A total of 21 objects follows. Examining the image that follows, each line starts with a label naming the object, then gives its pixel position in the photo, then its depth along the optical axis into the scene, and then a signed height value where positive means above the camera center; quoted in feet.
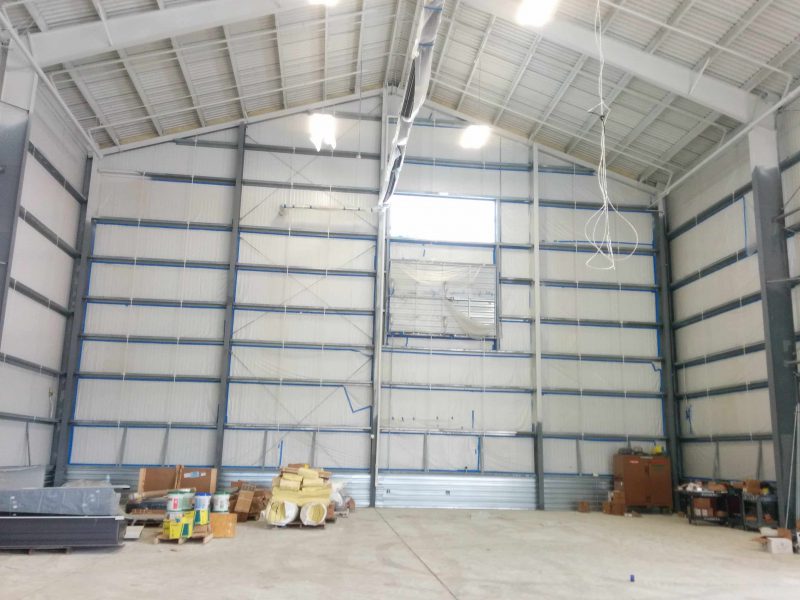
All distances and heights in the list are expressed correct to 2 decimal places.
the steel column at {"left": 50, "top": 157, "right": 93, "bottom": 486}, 55.83 +6.16
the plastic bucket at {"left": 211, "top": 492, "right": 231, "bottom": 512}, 42.19 -4.79
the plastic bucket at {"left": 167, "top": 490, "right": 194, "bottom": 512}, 36.63 -4.13
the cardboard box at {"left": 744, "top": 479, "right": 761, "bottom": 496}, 47.72 -3.17
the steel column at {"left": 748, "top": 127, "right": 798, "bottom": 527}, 45.21 +9.76
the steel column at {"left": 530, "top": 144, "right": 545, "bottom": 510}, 60.39 +8.43
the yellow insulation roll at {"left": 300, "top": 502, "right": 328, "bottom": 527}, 43.63 -5.51
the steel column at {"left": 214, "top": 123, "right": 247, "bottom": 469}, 58.03 +11.54
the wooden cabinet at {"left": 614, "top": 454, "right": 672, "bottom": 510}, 58.23 -3.60
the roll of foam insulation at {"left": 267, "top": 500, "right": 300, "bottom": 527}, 43.75 -5.49
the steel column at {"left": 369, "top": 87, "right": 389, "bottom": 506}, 58.85 +8.15
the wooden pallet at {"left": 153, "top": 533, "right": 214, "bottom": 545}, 36.44 -6.12
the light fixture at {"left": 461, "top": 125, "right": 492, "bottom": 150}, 54.90 +24.39
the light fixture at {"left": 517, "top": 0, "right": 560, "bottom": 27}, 41.19 +26.17
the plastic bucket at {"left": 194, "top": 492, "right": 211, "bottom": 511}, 37.32 -4.21
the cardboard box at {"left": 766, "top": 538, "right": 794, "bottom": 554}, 37.58 -5.75
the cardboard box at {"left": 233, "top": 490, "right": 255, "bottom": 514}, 47.14 -5.26
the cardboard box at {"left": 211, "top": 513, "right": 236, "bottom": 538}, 39.37 -5.78
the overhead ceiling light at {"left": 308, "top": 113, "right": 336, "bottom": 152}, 52.47 +23.70
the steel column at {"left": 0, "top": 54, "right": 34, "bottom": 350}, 42.63 +16.46
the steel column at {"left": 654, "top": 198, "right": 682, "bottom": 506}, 61.67 +9.07
